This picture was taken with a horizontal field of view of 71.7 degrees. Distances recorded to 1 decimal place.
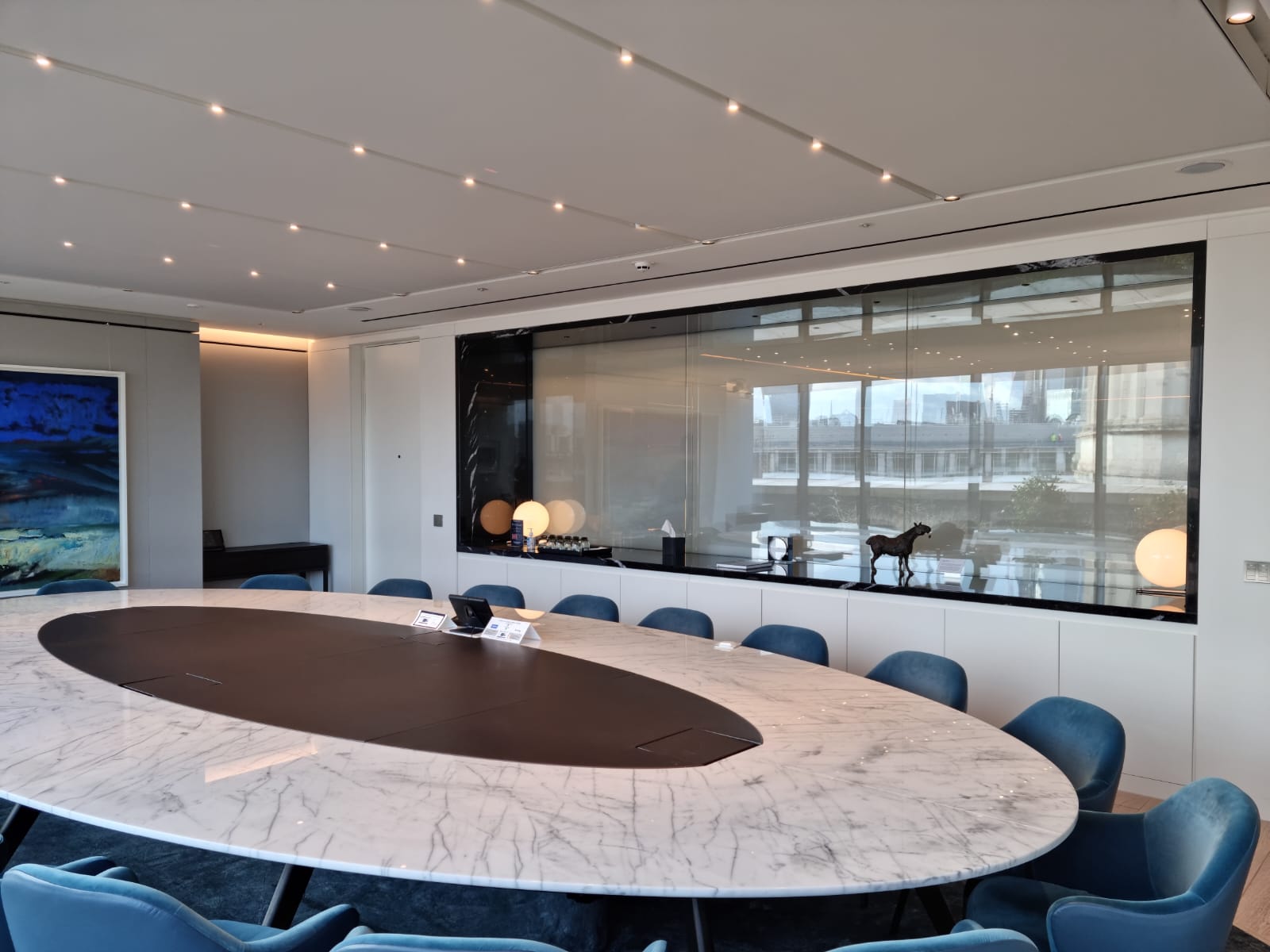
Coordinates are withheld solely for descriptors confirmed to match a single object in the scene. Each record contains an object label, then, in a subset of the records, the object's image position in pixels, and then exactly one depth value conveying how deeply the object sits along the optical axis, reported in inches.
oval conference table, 73.5
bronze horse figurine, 229.9
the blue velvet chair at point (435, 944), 59.4
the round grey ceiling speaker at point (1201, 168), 144.9
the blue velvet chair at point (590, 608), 204.1
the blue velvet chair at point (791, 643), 159.8
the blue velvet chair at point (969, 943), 60.6
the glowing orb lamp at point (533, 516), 314.2
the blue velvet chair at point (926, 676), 136.4
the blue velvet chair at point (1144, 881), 71.7
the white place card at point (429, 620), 178.1
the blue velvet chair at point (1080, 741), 107.0
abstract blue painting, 275.0
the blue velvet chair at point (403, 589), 234.5
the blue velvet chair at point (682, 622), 183.5
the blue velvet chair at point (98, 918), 65.5
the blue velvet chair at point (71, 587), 223.6
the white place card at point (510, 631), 164.4
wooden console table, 342.3
